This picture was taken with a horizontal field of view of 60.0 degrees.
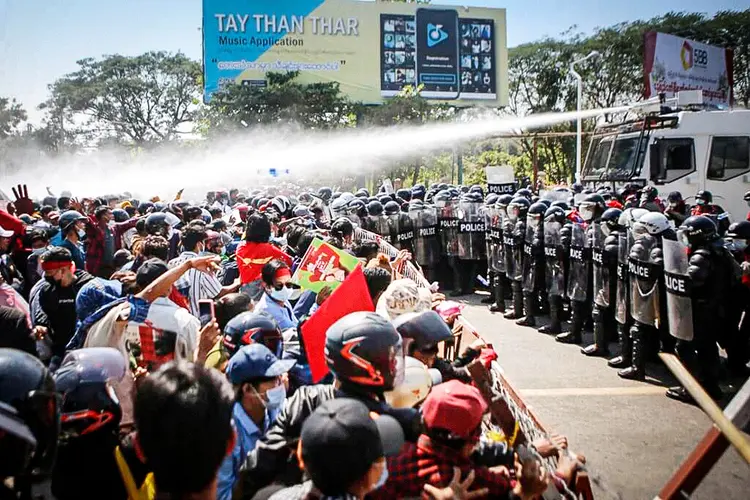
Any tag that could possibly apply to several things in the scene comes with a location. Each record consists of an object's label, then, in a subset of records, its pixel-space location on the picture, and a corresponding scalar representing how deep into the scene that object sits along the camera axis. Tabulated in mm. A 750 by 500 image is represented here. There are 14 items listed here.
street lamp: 24097
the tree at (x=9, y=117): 33375
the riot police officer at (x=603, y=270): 7852
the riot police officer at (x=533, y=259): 9500
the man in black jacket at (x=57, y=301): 4922
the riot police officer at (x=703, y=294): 6336
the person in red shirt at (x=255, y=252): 5988
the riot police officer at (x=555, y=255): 8906
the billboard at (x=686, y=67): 32438
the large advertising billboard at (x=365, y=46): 31484
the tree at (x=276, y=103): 30547
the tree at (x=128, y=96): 43625
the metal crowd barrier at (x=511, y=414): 2912
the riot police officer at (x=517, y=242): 9953
